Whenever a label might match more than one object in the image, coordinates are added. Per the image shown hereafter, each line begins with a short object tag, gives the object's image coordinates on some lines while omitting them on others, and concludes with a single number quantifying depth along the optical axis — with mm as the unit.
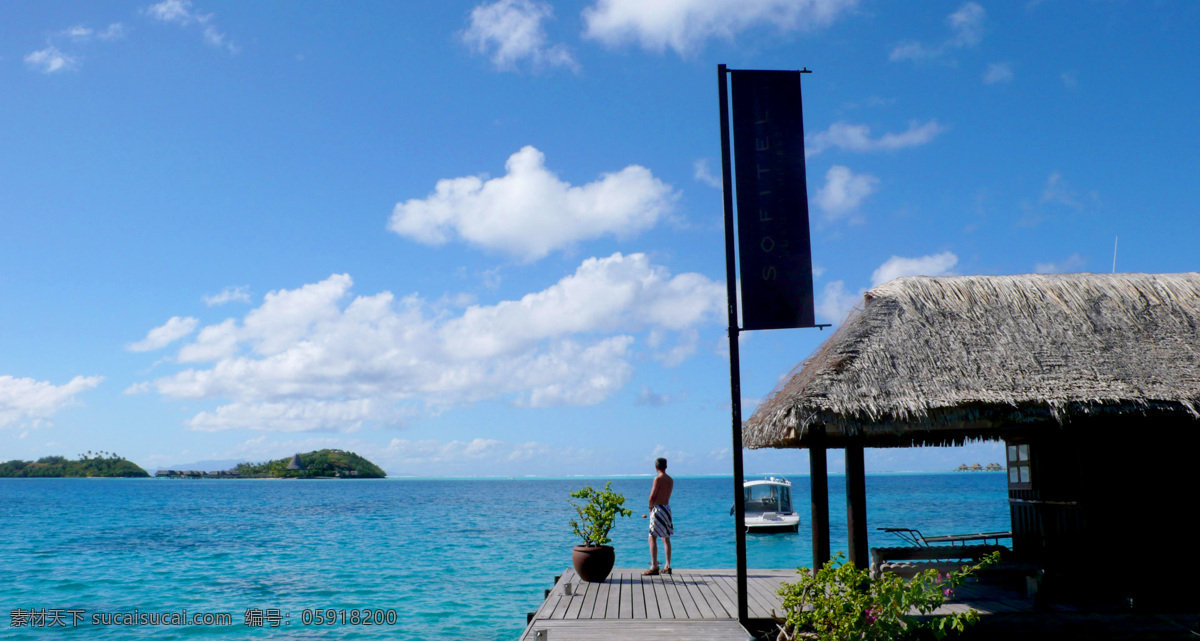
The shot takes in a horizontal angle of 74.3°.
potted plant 10359
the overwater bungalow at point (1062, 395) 7734
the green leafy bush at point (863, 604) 6266
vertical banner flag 7324
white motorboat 33250
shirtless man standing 10781
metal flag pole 7207
